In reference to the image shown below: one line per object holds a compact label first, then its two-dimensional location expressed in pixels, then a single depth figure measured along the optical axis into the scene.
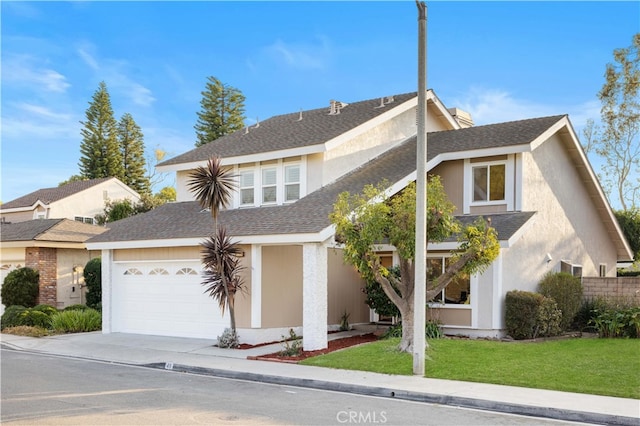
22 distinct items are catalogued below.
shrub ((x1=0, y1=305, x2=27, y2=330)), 22.47
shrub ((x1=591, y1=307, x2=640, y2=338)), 16.84
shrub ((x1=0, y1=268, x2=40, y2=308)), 24.73
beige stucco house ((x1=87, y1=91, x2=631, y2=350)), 17.84
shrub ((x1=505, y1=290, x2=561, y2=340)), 17.36
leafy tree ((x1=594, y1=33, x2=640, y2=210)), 33.25
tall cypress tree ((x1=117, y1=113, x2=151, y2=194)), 58.53
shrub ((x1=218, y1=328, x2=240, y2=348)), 17.19
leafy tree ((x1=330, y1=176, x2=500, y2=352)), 13.91
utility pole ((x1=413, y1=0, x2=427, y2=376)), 12.39
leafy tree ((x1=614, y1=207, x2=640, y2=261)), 34.09
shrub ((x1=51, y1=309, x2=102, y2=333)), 21.59
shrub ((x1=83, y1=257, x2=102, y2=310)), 25.14
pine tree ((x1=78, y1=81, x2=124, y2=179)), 56.09
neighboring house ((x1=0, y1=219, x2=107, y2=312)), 25.30
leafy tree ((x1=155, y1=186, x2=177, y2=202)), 56.78
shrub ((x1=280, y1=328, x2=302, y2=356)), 15.44
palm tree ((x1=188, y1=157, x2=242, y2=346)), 17.12
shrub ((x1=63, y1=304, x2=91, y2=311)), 23.41
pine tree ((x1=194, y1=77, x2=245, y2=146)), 56.75
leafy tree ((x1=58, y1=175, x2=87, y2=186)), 58.41
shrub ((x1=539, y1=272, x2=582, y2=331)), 18.91
